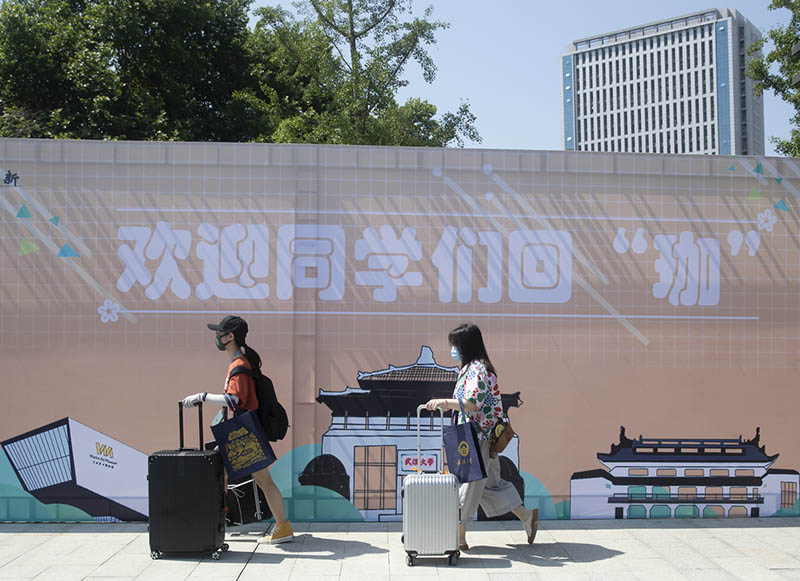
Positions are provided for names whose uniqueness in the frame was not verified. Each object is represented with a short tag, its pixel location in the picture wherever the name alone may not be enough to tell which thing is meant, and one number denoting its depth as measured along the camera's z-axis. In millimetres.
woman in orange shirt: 5211
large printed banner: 5945
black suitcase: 4957
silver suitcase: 4836
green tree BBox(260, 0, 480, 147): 16547
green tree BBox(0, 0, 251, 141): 16609
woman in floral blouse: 5051
